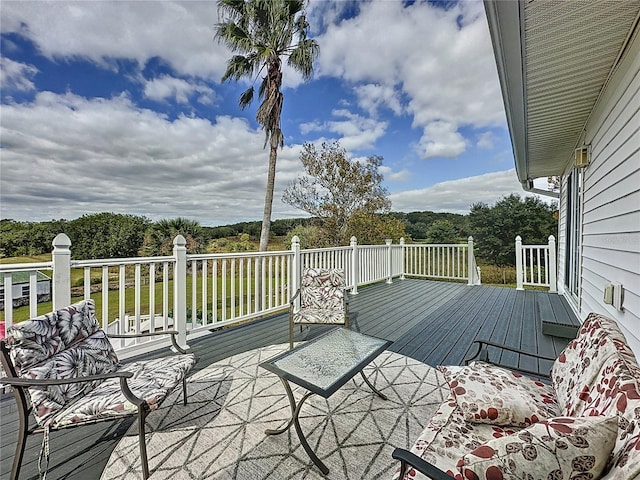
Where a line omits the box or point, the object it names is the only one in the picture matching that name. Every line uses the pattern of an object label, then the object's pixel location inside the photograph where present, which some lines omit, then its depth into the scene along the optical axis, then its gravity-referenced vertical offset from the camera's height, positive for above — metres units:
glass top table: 1.81 -0.95
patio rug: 1.73 -1.39
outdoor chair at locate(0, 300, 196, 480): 1.62 -0.94
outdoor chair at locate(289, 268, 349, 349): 3.79 -0.84
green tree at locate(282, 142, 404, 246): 11.38 +1.75
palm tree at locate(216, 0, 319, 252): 7.50 +5.14
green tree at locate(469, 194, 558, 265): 13.42 +0.65
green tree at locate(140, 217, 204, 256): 10.76 +0.06
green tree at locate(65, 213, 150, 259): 10.71 +0.05
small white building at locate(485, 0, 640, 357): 1.90 +1.37
